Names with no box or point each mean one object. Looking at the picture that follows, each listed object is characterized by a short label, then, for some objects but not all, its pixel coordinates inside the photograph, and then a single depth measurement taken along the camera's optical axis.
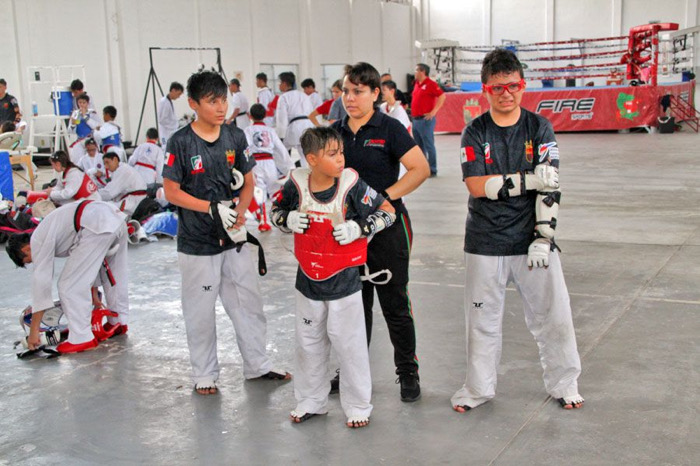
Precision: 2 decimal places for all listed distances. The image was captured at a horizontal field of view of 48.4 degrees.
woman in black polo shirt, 4.07
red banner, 20.77
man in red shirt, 13.54
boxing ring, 20.86
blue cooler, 17.23
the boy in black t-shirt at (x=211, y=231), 4.35
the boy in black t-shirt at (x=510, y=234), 3.81
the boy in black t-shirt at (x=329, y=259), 3.80
